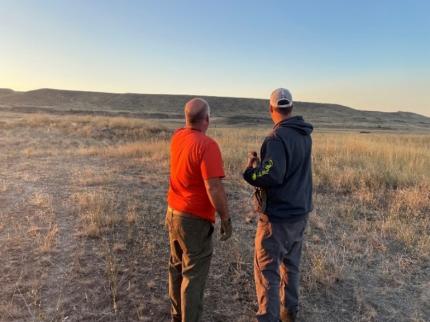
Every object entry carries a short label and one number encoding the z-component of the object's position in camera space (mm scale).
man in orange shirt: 2951
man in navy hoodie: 3121
